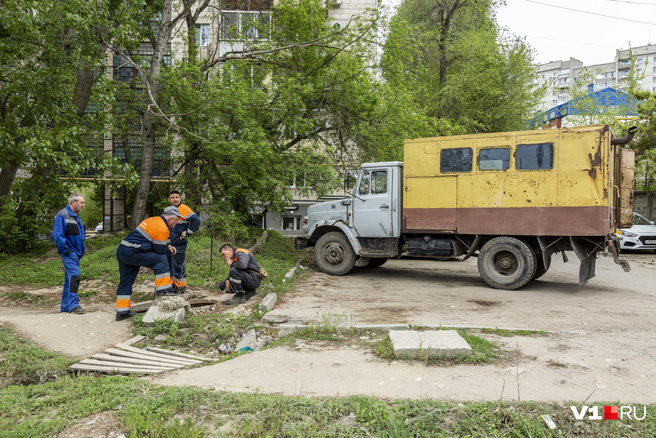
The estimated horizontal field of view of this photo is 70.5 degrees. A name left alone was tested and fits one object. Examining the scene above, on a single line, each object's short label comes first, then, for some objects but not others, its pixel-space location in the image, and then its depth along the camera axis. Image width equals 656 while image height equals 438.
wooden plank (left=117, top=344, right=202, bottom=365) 5.05
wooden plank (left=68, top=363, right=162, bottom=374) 4.63
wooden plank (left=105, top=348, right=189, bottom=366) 4.99
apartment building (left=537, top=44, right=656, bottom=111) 74.94
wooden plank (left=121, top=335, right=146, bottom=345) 5.62
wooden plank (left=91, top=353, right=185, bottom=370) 4.86
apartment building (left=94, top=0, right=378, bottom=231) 13.52
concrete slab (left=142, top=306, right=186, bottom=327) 6.06
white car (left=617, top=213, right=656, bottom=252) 15.99
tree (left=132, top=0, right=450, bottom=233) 12.09
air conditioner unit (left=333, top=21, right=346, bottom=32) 12.65
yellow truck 8.55
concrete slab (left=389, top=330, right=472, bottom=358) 4.66
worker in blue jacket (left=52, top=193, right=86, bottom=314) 6.88
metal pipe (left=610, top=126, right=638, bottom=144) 8.37
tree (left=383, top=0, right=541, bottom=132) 20.92
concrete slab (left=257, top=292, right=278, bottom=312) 6.93
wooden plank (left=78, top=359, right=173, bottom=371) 4.76
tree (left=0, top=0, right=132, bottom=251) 8.64
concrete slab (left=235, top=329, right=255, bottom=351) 5.66
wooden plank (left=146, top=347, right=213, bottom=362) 5.25
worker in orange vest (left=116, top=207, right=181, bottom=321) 6.55
